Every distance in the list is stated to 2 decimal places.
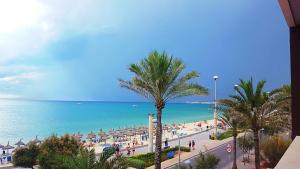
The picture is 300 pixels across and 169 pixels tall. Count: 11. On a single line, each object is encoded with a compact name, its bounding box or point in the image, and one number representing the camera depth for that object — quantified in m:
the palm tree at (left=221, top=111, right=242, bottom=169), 13.72
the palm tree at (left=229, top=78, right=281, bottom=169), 12.25
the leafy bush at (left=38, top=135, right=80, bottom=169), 12.18
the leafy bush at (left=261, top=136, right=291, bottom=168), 13.19
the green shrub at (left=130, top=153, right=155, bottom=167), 17.18
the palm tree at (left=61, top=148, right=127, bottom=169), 6.65
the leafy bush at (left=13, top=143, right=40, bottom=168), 14.37
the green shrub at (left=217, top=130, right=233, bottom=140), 29.74
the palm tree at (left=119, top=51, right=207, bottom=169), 12.00
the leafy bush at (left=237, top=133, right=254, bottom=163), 18.00
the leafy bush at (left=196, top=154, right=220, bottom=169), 12.57
